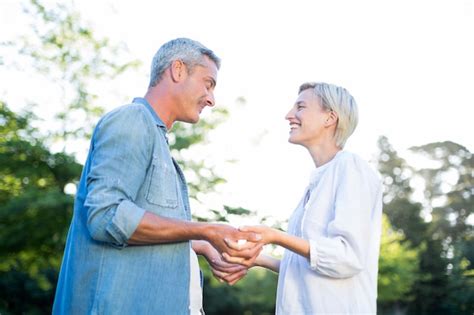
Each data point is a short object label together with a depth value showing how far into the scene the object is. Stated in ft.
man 6.73
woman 8.29
